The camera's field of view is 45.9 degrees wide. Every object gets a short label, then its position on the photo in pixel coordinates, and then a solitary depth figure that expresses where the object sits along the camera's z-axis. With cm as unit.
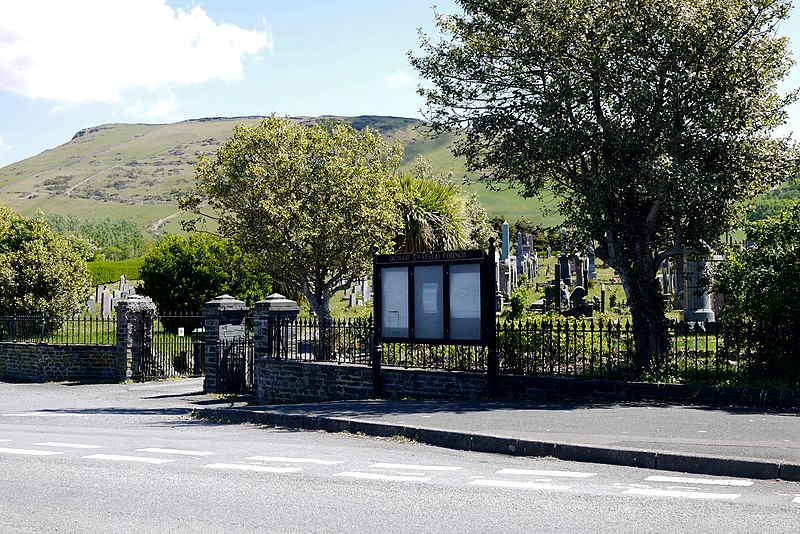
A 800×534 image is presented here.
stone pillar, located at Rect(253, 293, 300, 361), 1958
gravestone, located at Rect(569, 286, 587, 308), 3161
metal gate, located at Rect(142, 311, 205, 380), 2622
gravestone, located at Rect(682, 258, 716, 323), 2481
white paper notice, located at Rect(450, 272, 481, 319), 1586
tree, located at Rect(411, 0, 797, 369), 1565
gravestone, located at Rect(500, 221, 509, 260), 4394
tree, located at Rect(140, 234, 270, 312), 3066
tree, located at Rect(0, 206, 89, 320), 3077
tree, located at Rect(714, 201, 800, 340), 1476
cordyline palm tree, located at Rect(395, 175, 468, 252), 2961
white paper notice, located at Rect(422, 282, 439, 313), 1630
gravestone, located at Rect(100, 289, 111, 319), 3603
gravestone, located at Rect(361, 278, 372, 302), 4298
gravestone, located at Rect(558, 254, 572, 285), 3821
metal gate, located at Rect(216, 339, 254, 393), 2188
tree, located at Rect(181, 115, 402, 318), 2572
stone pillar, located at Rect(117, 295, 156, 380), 2594
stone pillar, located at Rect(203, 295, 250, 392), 2186
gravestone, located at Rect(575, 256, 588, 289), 3798
